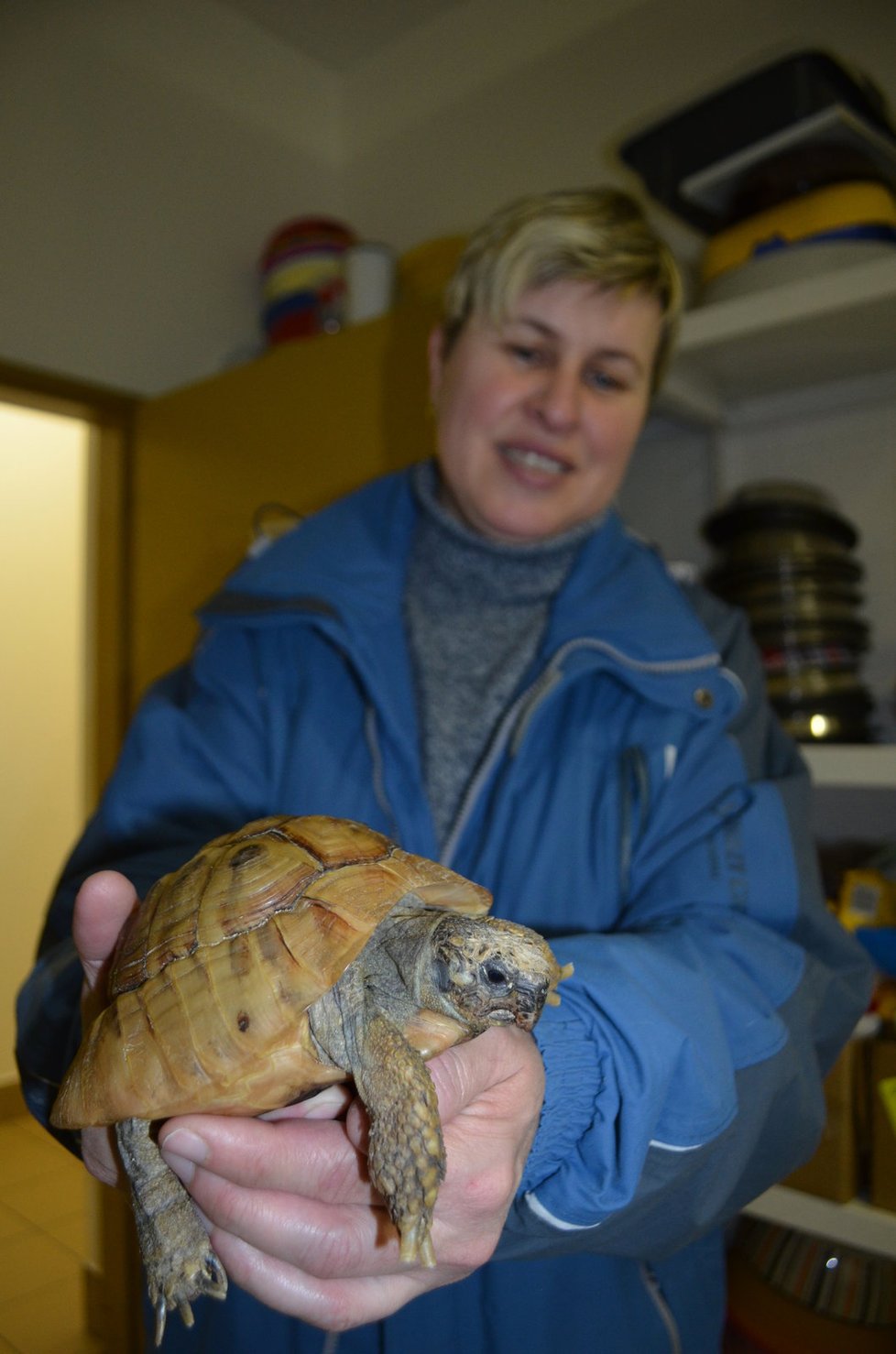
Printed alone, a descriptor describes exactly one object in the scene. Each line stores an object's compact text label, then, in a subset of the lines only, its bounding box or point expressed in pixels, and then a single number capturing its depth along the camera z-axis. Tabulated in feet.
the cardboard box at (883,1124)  4.10
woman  2.10
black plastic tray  4.45
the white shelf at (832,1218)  4.12
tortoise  2.02
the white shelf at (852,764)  4.39
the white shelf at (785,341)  4.43
